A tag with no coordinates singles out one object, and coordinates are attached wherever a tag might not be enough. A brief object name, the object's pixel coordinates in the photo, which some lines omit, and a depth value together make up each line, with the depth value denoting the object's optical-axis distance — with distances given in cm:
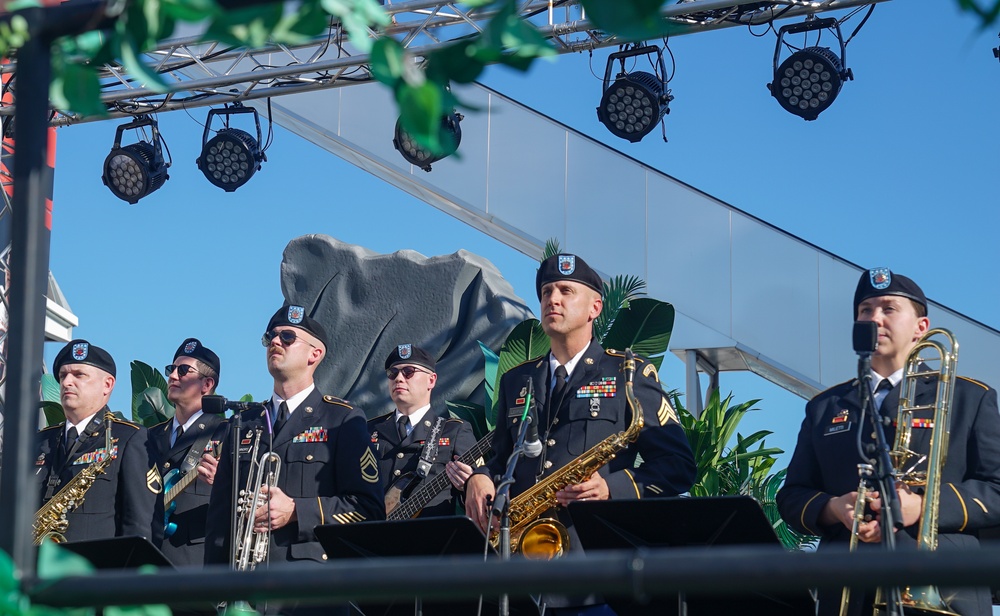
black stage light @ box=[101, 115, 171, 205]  1242
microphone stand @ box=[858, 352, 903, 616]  376
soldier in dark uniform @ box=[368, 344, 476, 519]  728
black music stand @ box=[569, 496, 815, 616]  383
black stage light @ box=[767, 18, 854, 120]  1009
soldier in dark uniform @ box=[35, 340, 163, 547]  717
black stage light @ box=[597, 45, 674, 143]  1081
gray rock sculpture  1505
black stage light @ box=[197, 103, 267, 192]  1224
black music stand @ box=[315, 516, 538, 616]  426
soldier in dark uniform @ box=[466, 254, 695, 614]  517
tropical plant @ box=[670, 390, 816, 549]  1143
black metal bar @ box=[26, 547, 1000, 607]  119
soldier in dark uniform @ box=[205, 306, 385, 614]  585
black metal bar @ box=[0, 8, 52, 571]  157
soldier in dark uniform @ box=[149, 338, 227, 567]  741
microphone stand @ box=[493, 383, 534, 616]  445
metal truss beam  928
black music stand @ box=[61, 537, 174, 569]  445
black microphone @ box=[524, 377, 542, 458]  481
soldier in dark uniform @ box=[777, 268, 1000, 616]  443
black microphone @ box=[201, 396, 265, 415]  533
